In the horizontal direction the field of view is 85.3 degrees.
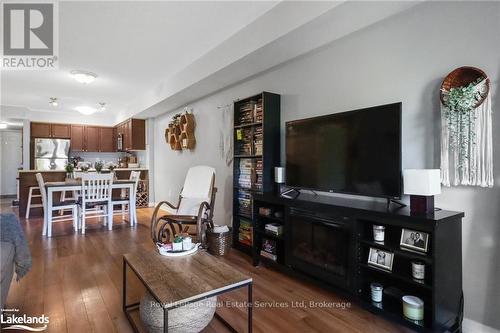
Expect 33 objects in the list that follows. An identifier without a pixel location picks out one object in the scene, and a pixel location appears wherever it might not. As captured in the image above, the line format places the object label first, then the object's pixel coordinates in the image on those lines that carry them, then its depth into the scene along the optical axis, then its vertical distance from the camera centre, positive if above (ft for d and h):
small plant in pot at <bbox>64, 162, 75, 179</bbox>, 17.49 -0.44
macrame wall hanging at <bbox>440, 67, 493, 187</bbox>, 5.68 +0.79
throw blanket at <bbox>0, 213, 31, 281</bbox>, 6.42 -1.84
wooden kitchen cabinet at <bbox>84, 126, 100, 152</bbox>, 26.21 +2.55
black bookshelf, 10.14 +0.39
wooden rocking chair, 10.31 -1.70
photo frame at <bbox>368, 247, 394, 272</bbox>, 6.41 -2.27
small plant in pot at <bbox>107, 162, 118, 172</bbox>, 19.97 -0.24
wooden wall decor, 16.28 +2.07
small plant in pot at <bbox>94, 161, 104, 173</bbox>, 17.01 -0.17
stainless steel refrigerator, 23.56 +0.97
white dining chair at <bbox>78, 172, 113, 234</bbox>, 14.22 -1.58
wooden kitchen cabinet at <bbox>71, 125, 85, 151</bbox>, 25.43 +2.50
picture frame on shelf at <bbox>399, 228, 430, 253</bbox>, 5.71 -1.65
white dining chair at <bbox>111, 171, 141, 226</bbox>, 15.66 -2.15
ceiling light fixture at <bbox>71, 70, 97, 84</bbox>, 13.76 +4.56
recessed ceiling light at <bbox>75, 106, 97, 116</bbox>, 20.25 +4.20
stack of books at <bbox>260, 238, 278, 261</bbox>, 9.30 -2.98
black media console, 5.54 -2.23
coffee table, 4.69 -2.25
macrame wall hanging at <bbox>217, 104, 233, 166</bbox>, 13.16 +1.53
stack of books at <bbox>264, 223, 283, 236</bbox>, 9.17 -2.20
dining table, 13.61 -1.29
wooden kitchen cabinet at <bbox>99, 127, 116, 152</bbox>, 26.96 +2.51
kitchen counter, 21.19 -0.38
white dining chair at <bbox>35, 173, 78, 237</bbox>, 13.69 -2.23
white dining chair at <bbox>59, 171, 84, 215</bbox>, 15.04 -1.81
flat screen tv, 6.63 +0.35
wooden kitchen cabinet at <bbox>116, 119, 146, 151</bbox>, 22.32 +2.55
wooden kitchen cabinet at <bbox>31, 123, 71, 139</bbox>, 23.99 +3.06
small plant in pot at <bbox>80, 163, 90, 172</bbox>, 18.44 -0.25
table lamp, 5.76 -0.49
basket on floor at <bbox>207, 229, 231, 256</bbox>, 10.72 -3.11
